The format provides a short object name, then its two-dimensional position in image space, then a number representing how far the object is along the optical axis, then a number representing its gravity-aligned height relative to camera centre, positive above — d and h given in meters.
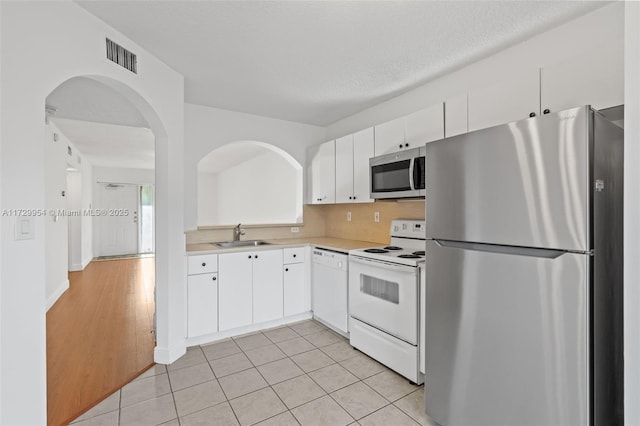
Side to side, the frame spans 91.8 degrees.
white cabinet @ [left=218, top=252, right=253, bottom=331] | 3.01 -0.78
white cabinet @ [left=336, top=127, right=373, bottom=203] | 3.13 +0.48
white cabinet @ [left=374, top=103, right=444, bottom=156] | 2.42 +0.69
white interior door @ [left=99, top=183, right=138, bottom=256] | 8.02 -0.24
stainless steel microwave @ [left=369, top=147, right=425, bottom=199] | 2.49 +0.32
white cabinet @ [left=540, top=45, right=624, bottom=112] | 1.61 +0.73
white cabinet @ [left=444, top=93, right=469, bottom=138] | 2.24 +0.70
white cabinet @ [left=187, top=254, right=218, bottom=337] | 2.85 -0.79
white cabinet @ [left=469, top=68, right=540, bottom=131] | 1.91 +0.72
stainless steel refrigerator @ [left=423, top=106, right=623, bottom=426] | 1.24 -0.28
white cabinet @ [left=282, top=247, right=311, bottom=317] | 3.39 -0.79
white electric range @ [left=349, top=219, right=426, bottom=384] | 2.23 -0.70
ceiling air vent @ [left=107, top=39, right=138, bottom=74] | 2.01 +1.05
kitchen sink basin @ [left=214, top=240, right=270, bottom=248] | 3.55 -0.38
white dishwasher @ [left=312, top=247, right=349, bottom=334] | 3.01 -0.79
